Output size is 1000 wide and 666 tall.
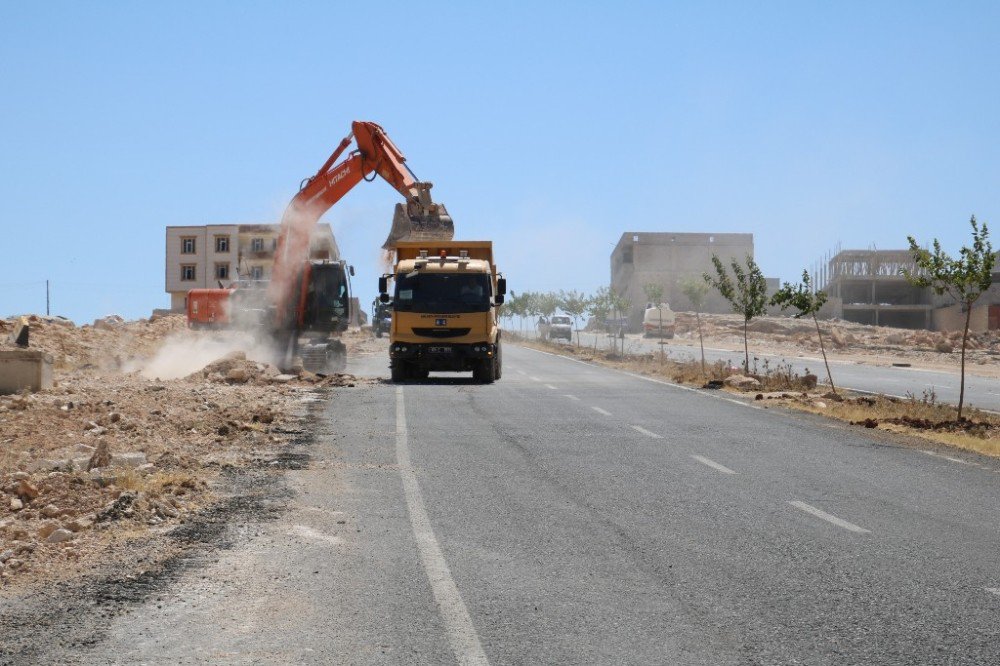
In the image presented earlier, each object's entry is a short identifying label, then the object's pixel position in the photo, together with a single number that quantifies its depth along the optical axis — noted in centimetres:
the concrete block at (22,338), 3177
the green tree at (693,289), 11606
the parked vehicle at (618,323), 10686
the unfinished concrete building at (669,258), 14938
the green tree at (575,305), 11356
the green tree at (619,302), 10769
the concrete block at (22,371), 2428
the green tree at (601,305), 11231
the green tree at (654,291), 12688
